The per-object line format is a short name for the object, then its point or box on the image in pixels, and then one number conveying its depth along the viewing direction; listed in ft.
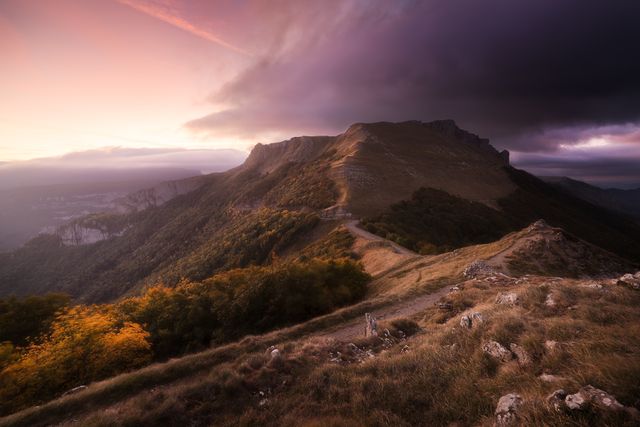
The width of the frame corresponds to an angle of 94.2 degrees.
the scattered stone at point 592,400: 16.15
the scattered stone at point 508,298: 42.13
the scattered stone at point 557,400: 17.47
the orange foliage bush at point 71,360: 55.77
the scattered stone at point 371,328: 45.62
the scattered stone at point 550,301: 36.47
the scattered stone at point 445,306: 56.00
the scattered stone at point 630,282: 42.04
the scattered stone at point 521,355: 24.49
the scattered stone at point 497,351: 26.28
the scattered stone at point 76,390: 37.91
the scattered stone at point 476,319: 33.97
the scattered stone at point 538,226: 109.34
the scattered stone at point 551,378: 20.54
